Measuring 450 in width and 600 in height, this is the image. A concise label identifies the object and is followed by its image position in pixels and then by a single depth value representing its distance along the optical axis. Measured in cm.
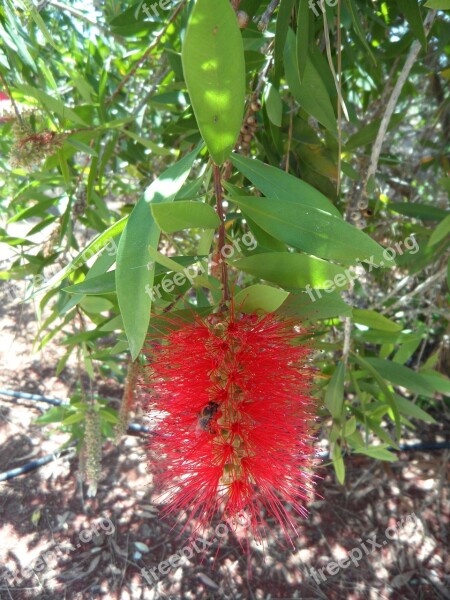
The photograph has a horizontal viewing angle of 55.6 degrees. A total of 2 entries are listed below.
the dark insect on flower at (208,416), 19
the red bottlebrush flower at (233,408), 19
